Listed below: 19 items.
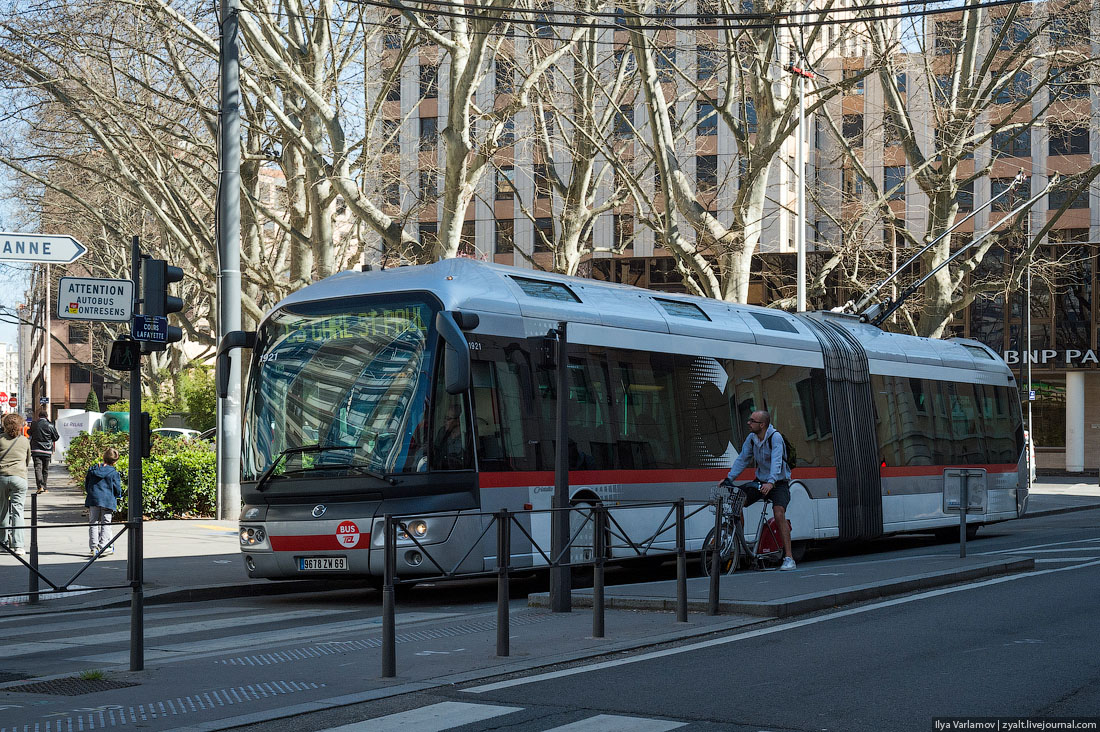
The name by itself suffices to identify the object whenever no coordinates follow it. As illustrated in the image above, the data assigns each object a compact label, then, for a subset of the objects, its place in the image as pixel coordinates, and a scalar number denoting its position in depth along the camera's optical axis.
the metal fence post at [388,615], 7.81
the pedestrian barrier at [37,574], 8.70
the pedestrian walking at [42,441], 27.83
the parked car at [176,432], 36.75
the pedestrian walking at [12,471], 15.03
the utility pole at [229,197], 19.59
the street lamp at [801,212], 25.20
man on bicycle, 13.88
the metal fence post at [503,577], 8.54
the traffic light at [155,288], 8.84
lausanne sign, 11.00
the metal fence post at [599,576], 9.34
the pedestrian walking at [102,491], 15.44
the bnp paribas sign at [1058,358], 50.12
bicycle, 13.44
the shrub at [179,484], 21.83
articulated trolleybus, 11.79
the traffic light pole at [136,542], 8.17
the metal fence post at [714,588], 10.44
